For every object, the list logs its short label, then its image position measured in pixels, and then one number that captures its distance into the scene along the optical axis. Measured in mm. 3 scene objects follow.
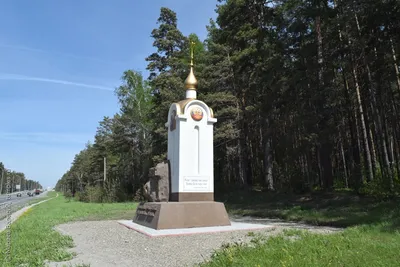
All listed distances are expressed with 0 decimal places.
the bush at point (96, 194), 31891
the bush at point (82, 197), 34519
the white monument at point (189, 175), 10422
